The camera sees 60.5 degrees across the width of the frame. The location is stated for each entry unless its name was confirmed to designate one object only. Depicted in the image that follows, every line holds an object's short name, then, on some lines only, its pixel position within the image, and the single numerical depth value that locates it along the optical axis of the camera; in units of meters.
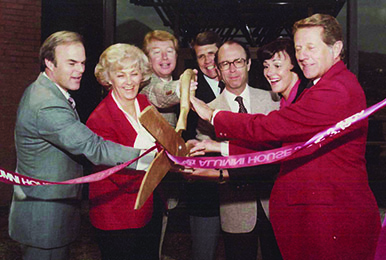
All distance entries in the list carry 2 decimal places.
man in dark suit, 2.02
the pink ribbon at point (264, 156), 1.47
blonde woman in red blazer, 1.77
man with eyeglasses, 1.93
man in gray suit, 1.66
